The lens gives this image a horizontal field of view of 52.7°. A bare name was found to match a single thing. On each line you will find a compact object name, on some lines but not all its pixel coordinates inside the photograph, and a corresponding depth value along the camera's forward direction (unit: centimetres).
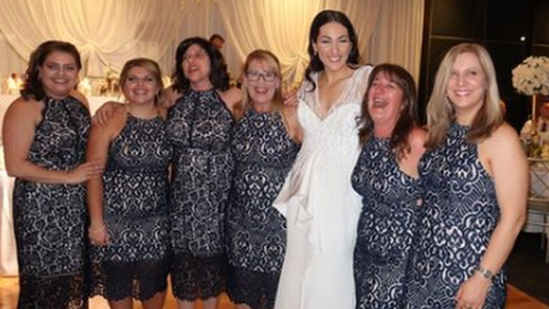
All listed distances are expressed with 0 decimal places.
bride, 242
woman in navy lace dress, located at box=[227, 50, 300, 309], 270
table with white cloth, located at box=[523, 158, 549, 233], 498
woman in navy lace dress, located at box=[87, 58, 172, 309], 269
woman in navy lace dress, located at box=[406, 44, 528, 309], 180
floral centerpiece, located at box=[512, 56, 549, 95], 564
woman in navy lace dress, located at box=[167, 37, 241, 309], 276
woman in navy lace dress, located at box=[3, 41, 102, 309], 255
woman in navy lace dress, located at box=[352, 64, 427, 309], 212
